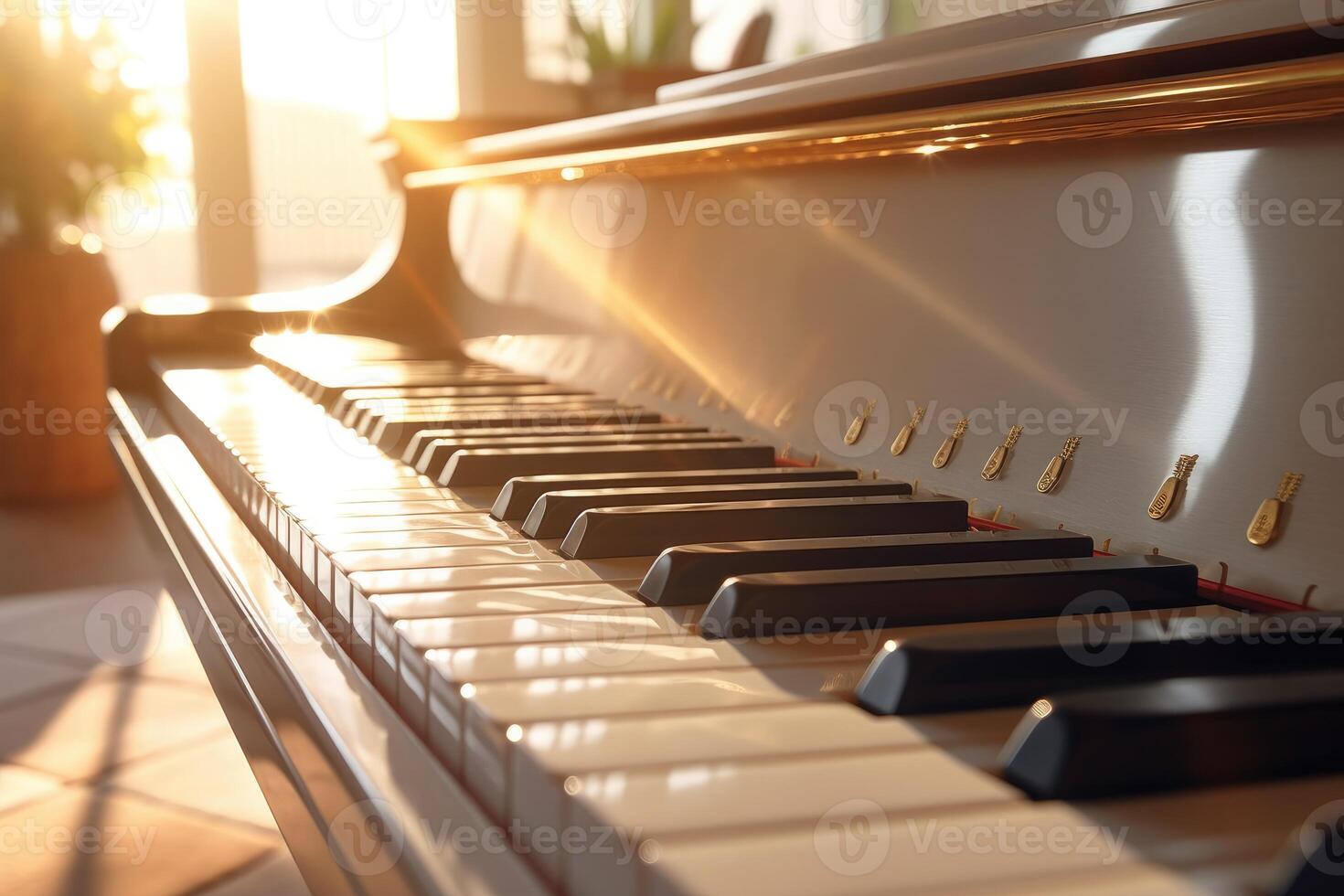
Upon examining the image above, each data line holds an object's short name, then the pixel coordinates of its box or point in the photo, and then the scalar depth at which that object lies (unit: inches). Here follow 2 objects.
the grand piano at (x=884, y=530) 17.9
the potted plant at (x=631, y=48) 130.8
